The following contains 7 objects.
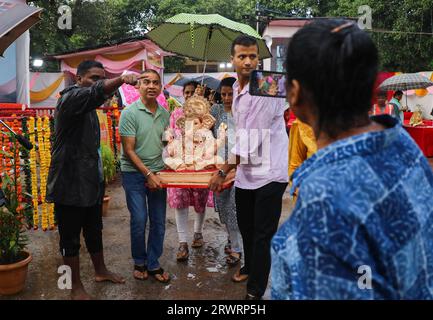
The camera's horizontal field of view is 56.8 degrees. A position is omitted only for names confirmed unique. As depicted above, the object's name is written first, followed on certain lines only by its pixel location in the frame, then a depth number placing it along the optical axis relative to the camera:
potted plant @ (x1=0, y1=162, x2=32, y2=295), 3.20
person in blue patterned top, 0.97
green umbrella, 4.62
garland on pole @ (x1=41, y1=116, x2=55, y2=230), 4.68
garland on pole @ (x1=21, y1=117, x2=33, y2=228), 4.53
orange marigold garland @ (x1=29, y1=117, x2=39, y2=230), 4.60
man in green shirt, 3.31
